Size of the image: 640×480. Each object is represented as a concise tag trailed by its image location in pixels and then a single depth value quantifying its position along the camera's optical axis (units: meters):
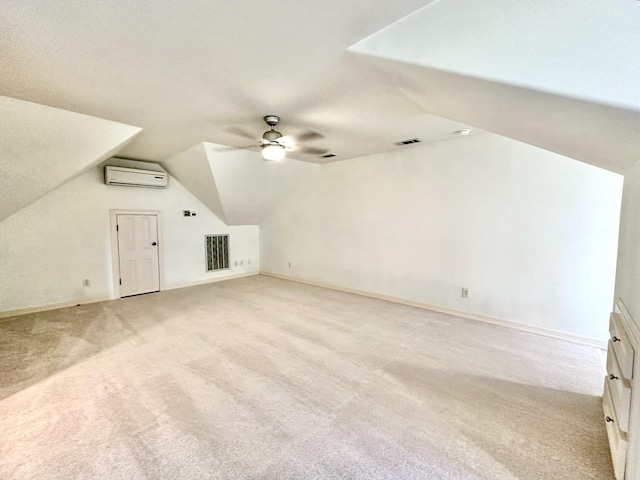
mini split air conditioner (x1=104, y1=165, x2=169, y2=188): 4.66
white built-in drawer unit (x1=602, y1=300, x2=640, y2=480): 1.33
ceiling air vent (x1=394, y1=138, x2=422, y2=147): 4.02
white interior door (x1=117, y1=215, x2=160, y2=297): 5.01
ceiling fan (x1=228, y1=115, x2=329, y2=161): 3.06
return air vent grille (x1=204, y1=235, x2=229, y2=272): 6.31
